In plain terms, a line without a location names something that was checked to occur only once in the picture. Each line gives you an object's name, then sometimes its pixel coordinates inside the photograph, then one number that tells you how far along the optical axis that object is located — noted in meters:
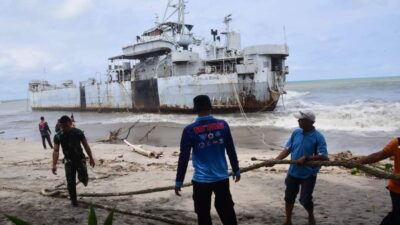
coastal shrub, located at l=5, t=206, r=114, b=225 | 2.00
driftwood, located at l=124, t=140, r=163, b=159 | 12.33
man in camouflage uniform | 5.68
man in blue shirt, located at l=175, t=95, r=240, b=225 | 3.61
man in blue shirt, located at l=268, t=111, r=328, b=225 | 4.27
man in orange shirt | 3.16
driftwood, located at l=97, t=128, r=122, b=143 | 18.47
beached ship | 28.47
